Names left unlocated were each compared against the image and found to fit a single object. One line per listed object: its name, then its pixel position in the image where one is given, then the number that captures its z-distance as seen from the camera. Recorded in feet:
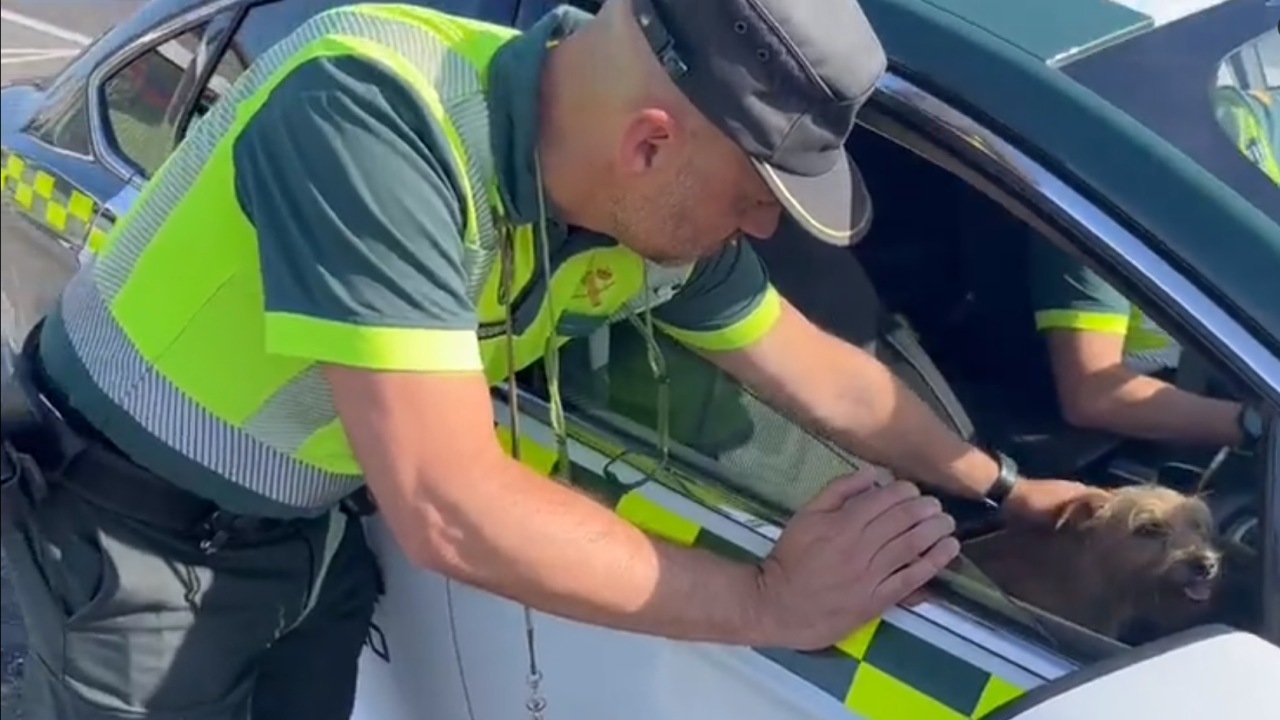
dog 5.54
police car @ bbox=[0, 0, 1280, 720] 5.17
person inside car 5.64
